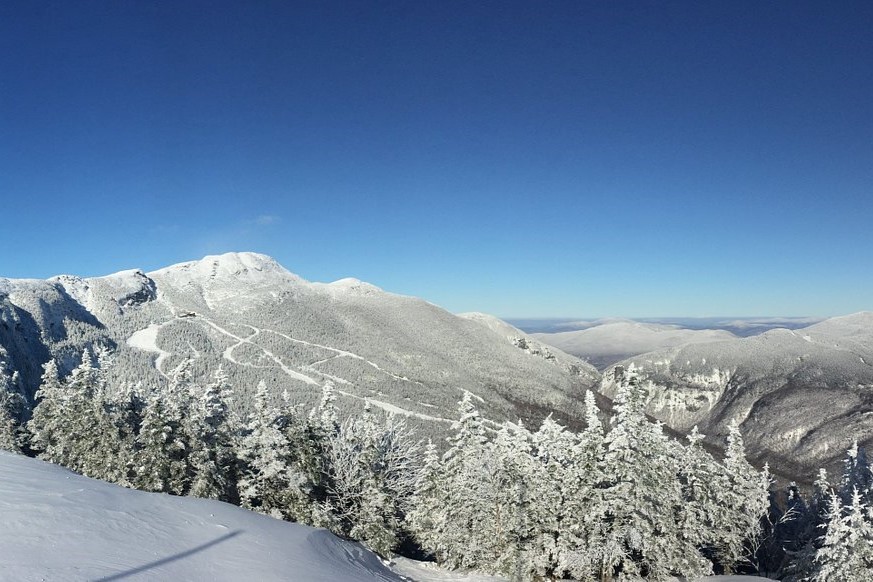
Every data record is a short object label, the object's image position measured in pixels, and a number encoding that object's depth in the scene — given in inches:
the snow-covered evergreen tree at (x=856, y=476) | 1683.1
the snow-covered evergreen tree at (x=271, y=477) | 1285.7
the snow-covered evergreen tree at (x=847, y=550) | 1069.8
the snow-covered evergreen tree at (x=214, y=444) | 1264.8
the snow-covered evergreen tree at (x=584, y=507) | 1108.5
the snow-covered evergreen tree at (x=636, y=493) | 1056.8
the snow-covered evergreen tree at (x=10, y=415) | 1689.2
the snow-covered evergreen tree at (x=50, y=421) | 1494.8
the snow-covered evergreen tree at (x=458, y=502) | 1310.3
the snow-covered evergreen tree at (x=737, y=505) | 1462.8
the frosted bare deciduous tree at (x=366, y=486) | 1365.7
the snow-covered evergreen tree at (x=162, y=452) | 1227.9
